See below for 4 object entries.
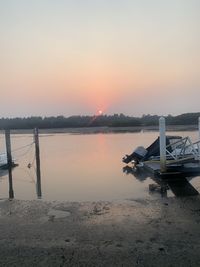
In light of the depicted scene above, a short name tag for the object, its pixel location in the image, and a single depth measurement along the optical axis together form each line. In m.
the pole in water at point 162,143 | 9.11
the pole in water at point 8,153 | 11.21
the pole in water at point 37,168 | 8.35
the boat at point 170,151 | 9.52
